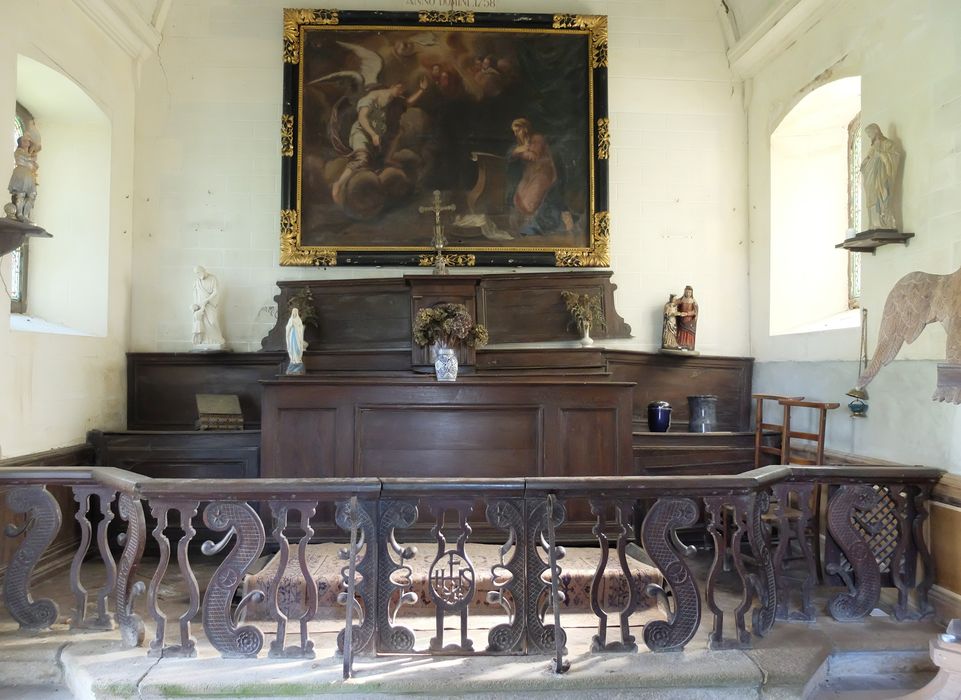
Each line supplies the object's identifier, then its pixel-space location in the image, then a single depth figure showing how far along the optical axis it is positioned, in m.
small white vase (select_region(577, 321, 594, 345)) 6.70
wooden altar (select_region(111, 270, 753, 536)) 5.41
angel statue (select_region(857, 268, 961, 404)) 3.68
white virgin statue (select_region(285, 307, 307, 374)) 6.04
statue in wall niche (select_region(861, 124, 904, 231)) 4.72
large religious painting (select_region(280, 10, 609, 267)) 6.82
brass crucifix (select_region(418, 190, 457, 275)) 6.59
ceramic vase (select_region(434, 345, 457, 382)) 5.64
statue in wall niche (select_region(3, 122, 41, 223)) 3.99
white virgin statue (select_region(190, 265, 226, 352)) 6.51
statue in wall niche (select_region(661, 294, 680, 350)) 6.76
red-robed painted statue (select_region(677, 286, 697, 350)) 6.73
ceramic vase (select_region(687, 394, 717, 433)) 6.55
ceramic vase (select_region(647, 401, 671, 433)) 6.43
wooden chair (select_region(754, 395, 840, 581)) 4.94
